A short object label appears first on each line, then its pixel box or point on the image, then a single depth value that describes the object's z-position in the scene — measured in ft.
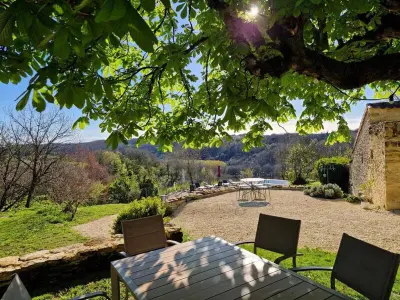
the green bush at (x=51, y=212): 29.63
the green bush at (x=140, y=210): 23.09
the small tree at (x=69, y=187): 33.42
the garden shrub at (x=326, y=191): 37.14
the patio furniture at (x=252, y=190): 41.29
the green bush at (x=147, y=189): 51.60
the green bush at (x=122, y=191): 50.62
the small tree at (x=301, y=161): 59.16
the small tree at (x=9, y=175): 33.71
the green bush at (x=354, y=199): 32.98
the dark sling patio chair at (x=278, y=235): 9.47
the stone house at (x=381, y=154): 24.38
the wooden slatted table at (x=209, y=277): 6.25
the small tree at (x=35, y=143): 36.50
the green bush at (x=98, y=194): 41.63
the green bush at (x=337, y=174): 43.60
